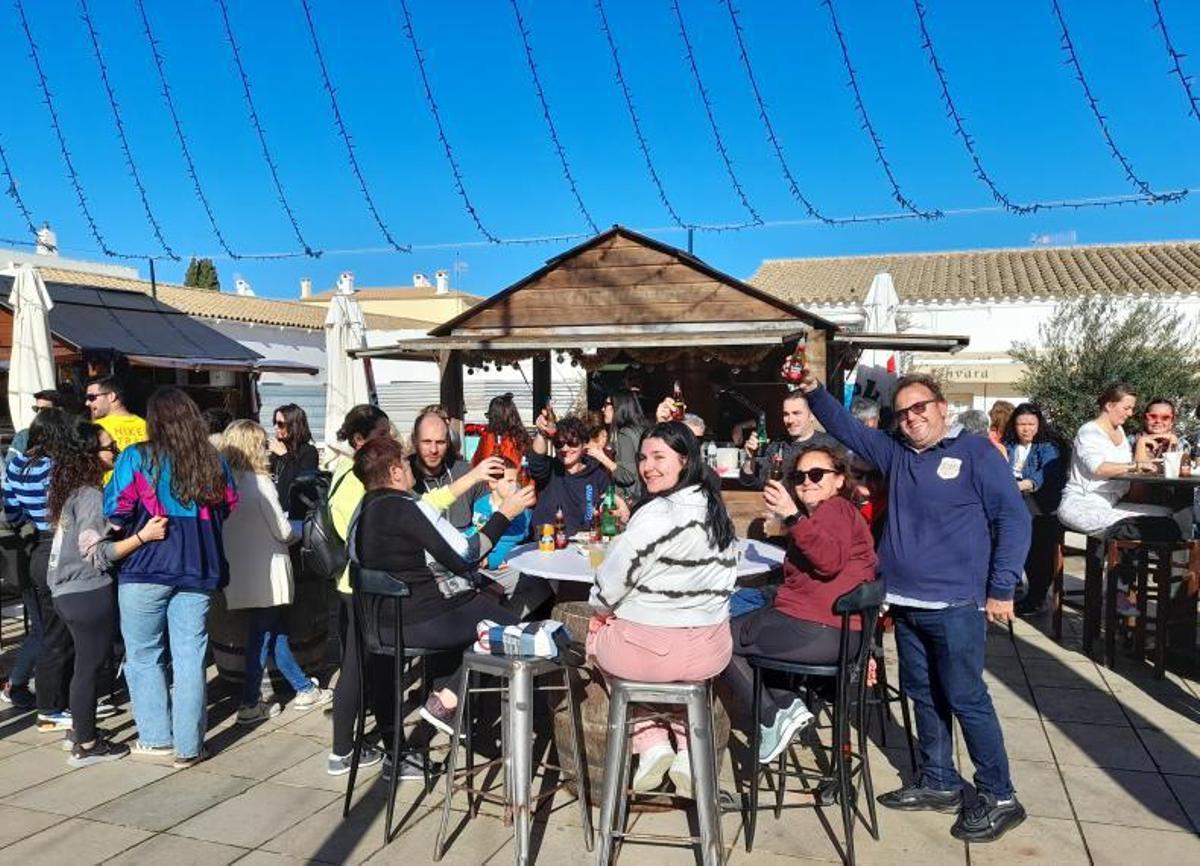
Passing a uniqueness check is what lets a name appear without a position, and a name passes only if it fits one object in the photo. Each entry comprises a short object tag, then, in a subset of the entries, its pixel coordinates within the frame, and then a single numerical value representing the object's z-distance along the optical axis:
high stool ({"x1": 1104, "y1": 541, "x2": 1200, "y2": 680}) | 4.98
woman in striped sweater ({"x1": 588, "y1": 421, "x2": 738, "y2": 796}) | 2.86
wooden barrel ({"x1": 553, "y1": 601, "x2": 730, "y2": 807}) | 3.42
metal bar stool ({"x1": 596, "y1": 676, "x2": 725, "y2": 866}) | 2.84
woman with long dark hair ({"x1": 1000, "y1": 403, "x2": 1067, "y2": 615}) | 6.45
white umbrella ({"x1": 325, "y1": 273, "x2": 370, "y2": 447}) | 9.55
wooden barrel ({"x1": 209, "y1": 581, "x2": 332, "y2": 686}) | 4.80
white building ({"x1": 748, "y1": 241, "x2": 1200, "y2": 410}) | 19.02
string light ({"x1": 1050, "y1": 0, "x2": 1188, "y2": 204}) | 5.75
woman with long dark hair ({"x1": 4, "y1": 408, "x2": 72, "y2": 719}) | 4.22
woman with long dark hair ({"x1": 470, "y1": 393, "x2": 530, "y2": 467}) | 5.91
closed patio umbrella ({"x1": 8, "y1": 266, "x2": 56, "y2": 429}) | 7.76
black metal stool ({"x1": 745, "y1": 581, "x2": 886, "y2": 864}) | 3.06
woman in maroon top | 3.19
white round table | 3.51
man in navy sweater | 3.20
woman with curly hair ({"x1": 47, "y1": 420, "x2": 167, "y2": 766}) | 3.87
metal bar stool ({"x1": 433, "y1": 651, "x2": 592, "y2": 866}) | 3.00
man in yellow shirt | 4.65
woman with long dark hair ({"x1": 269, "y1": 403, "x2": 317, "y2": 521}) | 5.89
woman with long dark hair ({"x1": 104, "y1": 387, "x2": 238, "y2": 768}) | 3.75
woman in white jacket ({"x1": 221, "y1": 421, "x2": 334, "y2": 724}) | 4.46
